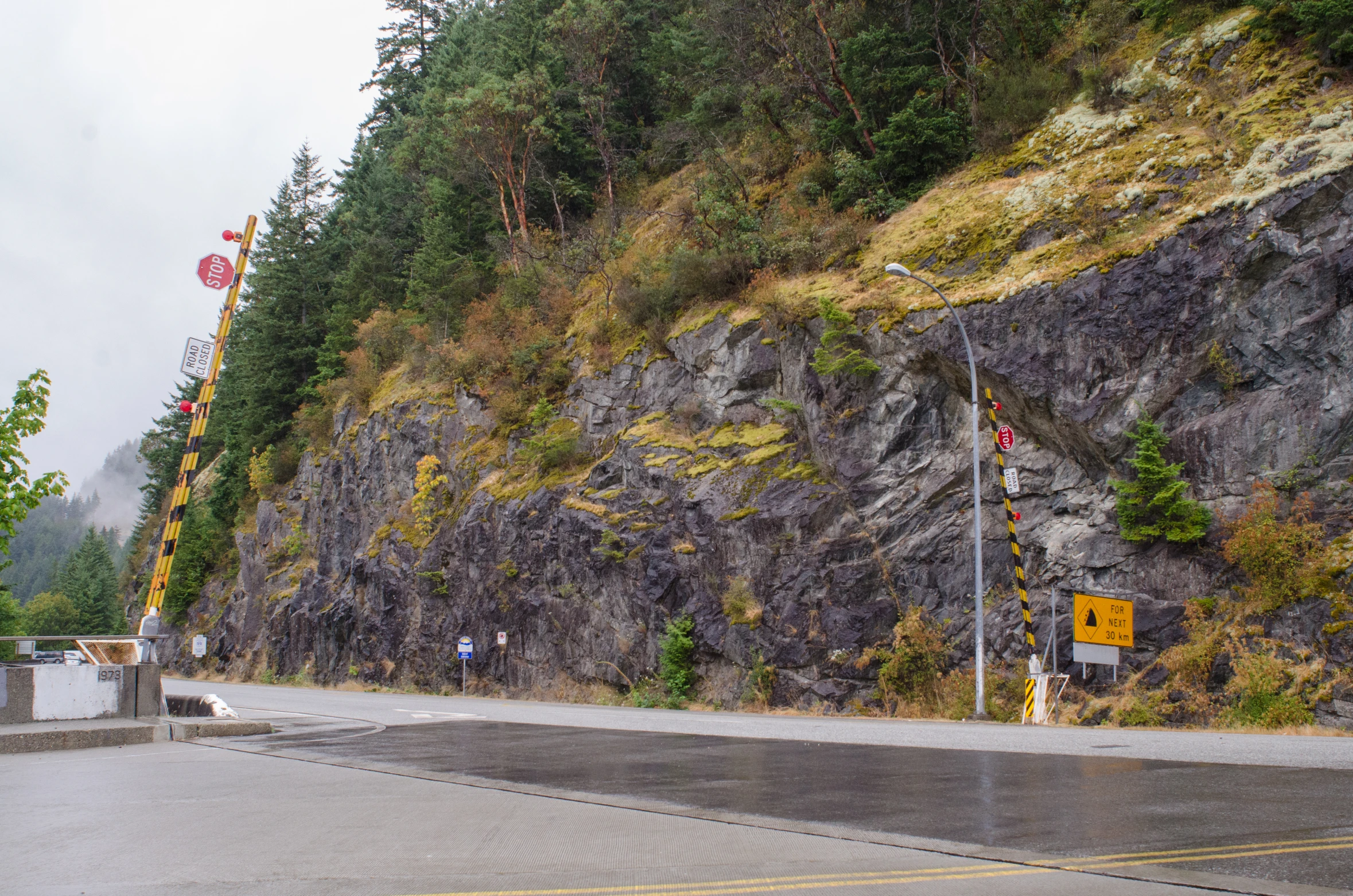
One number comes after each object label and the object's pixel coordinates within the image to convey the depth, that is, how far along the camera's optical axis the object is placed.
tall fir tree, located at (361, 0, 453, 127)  61.09
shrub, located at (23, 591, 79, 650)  83.31
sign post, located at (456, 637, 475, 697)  28.11
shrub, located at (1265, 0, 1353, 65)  17.19
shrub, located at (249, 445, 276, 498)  49.81
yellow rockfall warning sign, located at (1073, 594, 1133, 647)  14.79
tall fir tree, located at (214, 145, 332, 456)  53.00
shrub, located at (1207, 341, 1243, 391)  15.86
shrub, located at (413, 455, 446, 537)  33.59
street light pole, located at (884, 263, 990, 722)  15.19
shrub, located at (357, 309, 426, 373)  42.41
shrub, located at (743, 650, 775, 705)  19.69
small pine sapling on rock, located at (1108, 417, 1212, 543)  15.44
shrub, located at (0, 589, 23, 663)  58.88
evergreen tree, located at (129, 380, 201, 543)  68.38
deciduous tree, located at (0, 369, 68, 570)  13.77
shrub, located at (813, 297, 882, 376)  20.58
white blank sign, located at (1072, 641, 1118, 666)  14.61
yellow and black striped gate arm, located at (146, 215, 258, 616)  14.97
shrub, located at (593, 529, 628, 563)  23.94
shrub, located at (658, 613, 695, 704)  21.42
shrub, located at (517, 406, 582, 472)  28.25
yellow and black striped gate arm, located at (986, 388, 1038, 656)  15.53
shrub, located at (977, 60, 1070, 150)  23.22
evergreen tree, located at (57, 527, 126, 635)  79.12
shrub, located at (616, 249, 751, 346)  25.91
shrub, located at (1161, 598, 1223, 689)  14.44
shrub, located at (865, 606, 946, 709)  17.58
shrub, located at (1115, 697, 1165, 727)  14.21
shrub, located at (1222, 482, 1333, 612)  14.09
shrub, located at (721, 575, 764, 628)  20.55
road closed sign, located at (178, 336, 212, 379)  14.81
